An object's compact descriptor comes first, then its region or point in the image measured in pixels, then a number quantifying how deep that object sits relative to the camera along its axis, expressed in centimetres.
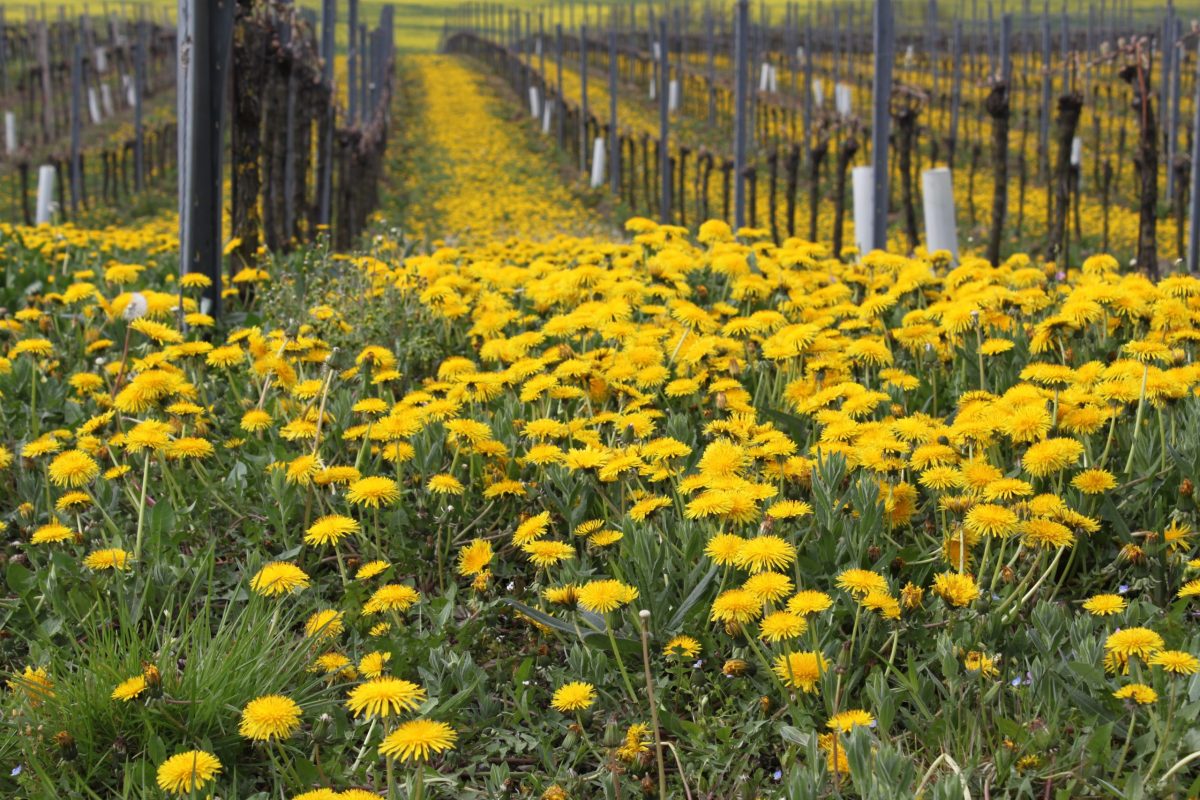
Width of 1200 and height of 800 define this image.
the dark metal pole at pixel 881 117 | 1378
